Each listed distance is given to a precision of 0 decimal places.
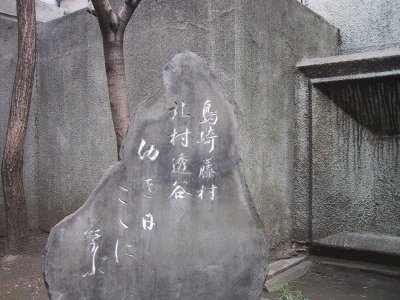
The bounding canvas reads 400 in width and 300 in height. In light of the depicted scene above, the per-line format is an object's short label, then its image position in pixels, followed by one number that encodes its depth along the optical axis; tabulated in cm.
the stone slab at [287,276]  349
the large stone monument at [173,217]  230
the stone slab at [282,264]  365
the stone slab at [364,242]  384
